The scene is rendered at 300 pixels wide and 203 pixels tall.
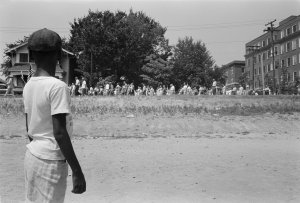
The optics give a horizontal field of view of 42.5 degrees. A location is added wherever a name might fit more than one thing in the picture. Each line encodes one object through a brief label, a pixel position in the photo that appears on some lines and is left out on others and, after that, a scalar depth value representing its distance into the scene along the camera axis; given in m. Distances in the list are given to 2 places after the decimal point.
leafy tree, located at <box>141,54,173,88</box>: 55.34
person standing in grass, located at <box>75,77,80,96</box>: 34.85
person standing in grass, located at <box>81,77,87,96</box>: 32.71
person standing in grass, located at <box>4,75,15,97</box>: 30.59
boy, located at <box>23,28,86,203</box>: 2.63
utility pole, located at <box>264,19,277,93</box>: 53.69
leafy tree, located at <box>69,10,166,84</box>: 51.53
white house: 43.44
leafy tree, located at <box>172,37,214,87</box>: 60.47
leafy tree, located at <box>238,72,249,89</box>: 66.25
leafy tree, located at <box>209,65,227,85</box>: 62.08
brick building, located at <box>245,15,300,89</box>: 68.25
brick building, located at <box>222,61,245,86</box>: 100.69
